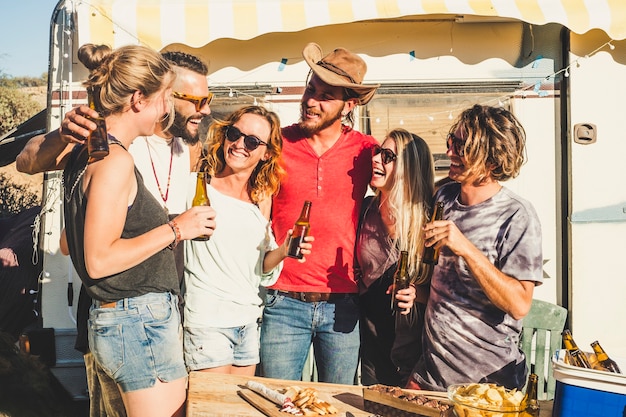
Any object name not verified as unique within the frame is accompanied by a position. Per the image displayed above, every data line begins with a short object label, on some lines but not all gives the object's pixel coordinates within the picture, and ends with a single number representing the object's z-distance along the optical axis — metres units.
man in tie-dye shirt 3.26
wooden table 2.79
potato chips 2.45
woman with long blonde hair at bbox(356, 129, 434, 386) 3.81
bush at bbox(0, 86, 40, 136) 18.47
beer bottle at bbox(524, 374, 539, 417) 2.50
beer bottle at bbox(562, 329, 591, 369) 2.54
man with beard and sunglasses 3.51
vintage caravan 5.44
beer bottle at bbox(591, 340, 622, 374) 2.55
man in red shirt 4.00
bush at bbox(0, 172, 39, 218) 13.45
